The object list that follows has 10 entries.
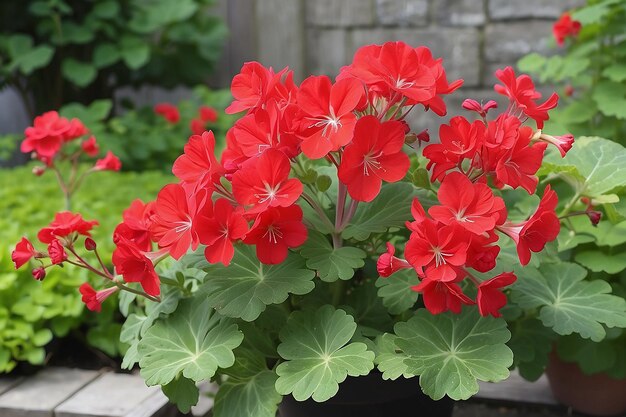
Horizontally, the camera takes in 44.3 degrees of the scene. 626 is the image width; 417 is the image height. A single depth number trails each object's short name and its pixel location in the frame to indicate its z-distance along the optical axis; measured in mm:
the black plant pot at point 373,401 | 1235
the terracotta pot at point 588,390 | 1680
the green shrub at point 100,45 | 3914
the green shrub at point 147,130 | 3660
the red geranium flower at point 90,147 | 2035
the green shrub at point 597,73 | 1792
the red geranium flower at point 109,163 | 1866
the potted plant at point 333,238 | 1054
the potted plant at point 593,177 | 1348
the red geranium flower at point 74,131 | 1917
